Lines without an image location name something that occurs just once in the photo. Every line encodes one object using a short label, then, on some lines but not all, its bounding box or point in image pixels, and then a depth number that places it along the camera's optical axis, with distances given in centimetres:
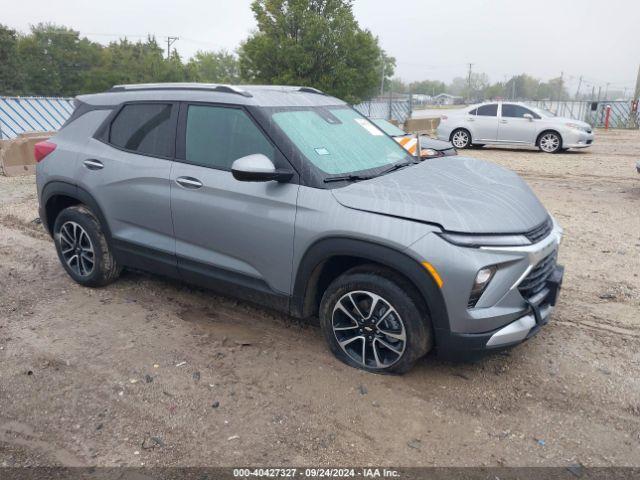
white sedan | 1520
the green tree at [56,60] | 5225
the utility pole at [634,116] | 2630
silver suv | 301
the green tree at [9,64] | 4500
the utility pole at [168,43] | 6254
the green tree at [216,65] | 8138
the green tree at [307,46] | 1822
